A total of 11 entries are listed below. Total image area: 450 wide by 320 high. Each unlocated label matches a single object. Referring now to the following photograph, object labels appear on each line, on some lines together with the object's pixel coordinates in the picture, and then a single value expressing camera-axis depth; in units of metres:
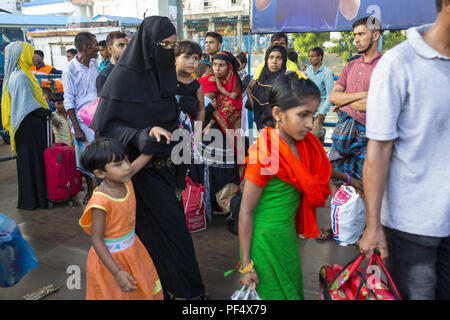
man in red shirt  3.08
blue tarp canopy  14.51
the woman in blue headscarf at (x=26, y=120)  4.18
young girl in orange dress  1.85
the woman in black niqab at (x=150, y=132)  2.15
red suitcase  4.36
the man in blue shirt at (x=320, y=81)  4.89
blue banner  5.06
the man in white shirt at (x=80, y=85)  4.16
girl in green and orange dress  1.71
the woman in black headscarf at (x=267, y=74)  3.96
